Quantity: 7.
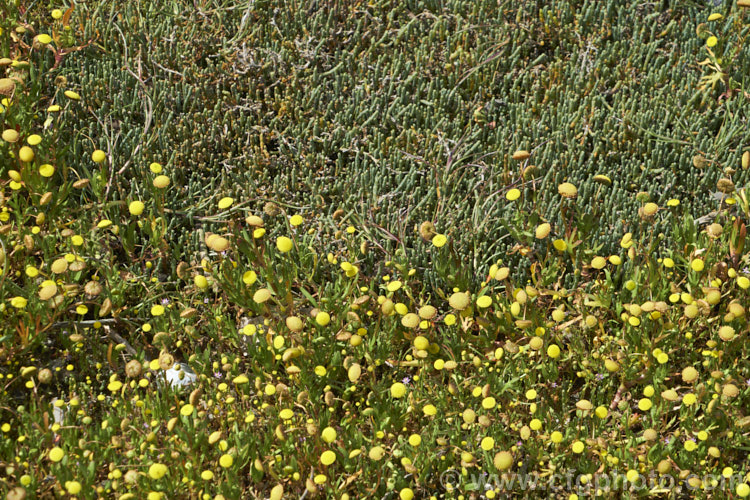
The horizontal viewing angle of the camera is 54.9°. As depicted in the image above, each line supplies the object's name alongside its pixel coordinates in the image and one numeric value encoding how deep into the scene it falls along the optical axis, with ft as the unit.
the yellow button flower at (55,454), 9.59
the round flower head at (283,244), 11.43
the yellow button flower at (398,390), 10.59
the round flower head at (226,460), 9.62
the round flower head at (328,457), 9.75
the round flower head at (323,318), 11.14
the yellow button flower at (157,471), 9.50
